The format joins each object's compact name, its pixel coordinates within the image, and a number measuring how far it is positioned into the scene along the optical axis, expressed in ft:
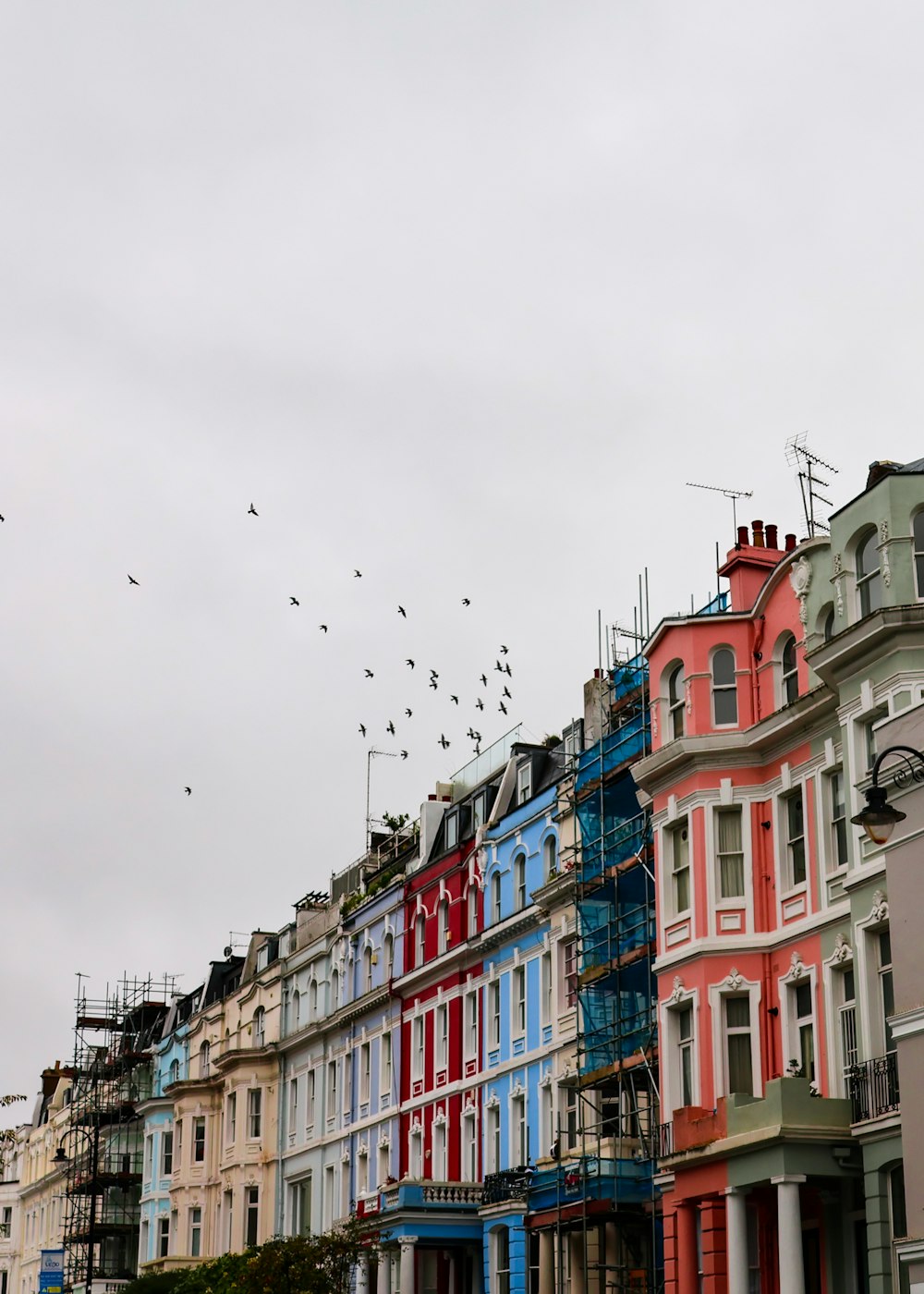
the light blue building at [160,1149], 254.47
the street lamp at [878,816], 78.75
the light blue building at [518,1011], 151.53
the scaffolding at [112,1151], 279.28
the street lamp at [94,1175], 270.26
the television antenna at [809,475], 137.69
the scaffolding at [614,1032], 134.21
